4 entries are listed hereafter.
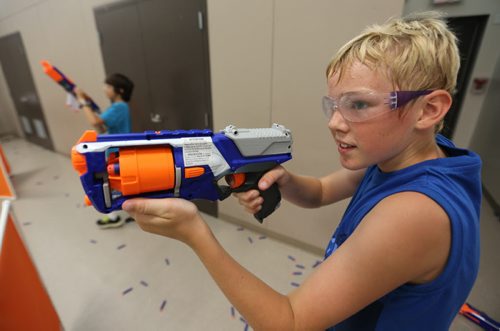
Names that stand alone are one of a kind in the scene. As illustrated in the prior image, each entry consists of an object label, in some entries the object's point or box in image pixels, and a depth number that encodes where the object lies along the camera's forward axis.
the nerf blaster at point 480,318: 1.40
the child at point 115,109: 2.15
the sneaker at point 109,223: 2.39
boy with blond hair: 0.46
